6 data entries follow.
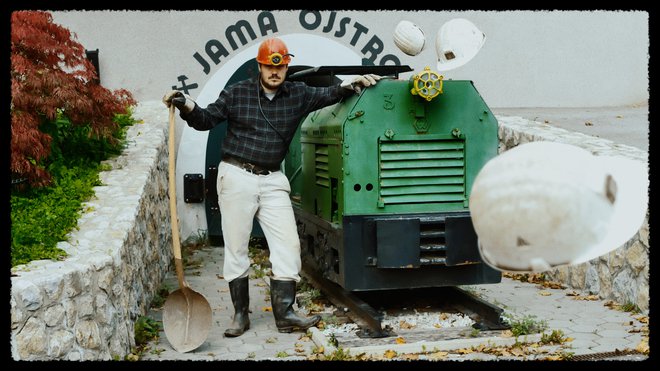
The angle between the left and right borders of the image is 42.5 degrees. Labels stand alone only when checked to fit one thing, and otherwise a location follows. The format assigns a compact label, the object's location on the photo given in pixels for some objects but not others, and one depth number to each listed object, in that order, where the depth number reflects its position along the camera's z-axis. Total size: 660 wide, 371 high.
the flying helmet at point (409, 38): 6.62
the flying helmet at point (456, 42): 6.10
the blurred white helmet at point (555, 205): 1.76
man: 6.32
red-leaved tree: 6.45
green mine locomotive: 6.06
